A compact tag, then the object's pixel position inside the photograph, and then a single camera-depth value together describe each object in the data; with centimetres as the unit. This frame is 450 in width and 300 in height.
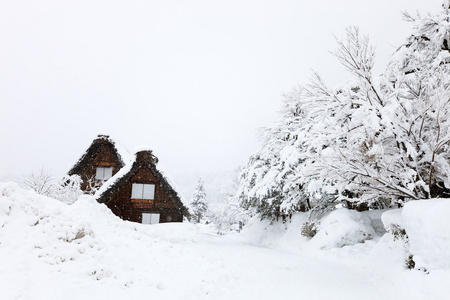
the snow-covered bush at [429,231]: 505
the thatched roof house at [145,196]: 1839
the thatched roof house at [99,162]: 2236
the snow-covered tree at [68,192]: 1728
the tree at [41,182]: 1747
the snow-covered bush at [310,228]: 1368
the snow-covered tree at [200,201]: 4684
